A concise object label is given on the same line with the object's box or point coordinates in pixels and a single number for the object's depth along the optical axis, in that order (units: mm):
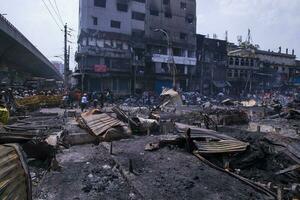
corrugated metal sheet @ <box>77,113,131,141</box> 8446
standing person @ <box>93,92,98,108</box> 18520
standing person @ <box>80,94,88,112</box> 16308
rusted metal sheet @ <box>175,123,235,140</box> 7286
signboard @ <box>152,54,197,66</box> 31236
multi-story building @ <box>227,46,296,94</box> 37985
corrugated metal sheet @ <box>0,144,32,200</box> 2579
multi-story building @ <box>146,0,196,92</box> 31353
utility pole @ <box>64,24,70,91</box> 24643
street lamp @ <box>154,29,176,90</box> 31800
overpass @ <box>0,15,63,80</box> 17789
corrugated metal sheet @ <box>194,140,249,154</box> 6472
